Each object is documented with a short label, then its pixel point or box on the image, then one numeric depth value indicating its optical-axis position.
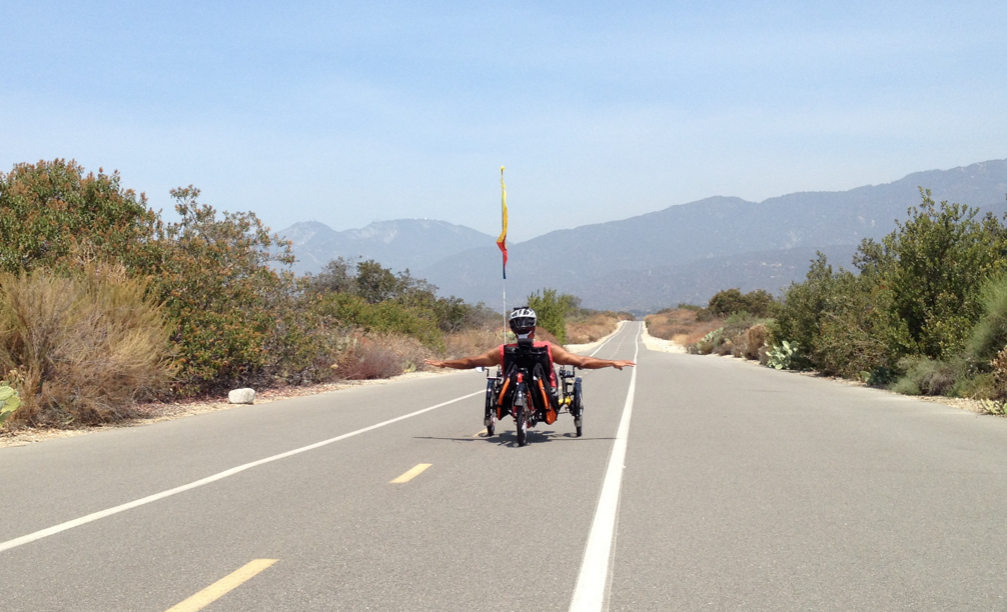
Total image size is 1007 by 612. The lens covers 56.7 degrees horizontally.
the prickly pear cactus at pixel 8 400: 12.60
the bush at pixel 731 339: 48.97
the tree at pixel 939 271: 20.34
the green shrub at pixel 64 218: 15.97
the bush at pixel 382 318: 30.75
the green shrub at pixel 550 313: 63.69
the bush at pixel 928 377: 19.02
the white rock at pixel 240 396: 19.08
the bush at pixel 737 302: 81.31
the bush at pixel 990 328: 17.45
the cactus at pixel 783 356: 34.63
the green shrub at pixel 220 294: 18.28
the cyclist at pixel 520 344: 11.89
